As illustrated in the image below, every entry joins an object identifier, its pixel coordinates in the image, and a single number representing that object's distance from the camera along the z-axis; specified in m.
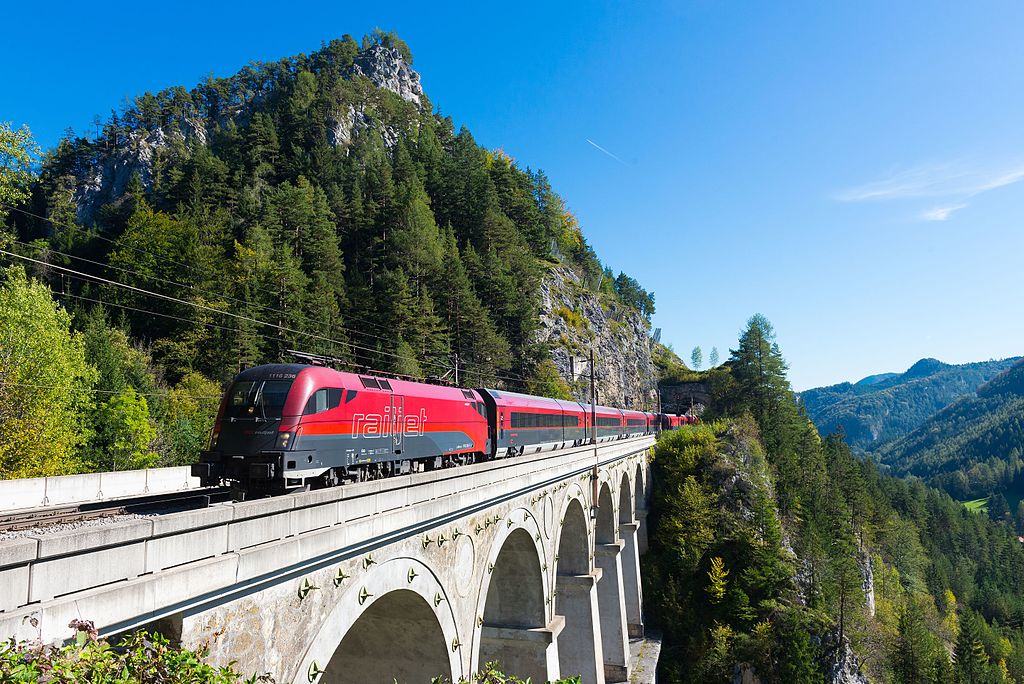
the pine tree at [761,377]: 76.25
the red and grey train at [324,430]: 12.55
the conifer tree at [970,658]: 58.57
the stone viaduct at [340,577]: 5.85
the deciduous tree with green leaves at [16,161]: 23.56
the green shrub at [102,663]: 4.61
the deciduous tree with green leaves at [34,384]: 25.72
